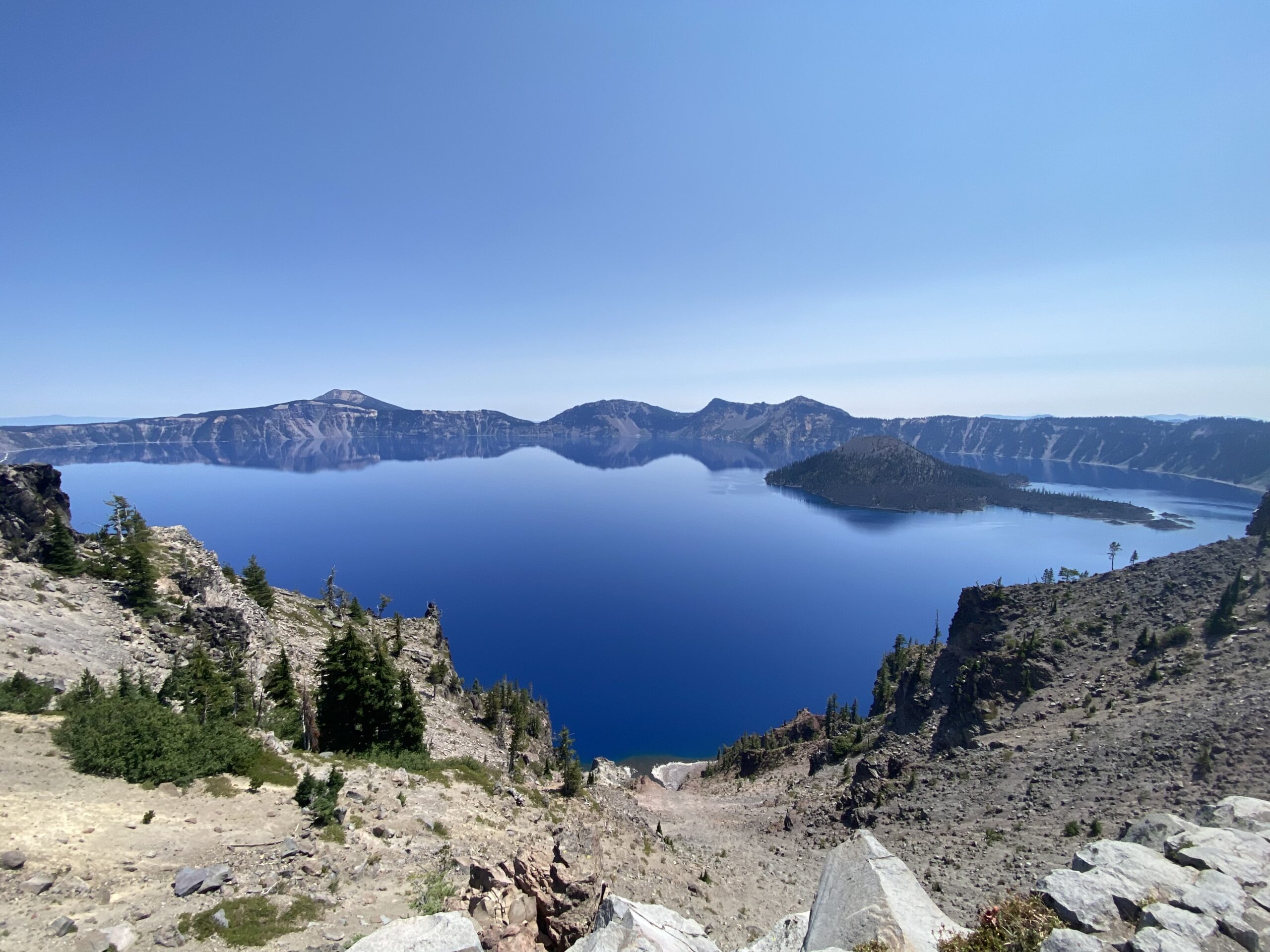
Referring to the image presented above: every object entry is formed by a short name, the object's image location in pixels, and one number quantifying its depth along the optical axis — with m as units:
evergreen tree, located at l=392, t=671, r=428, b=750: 33.06
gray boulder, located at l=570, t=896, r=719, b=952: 10.88
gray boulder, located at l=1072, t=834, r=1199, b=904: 10.70
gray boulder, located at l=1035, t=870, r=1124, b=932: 9.70
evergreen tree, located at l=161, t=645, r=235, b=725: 28.55
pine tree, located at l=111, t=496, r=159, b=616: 40.88
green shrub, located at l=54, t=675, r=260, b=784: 19.44
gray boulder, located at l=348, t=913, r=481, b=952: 9.97
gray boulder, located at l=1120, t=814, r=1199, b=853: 16.44
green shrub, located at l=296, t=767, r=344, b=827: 19.44
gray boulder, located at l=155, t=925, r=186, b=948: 11.86
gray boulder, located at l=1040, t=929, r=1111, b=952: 8.52
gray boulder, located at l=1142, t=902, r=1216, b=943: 8.89
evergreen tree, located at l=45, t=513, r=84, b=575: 41.69
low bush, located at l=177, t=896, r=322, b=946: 12.42
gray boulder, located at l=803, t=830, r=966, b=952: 10.89
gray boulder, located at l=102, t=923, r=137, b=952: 11.30
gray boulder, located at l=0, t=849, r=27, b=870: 12.96
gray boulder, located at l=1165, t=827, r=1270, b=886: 11.51
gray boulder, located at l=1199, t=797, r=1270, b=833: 15.40
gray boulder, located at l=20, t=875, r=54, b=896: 12.33
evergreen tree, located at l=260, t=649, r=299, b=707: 37.41
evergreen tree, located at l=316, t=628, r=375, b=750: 32.47
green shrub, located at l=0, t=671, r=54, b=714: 22.61
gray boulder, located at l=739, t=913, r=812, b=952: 12.65
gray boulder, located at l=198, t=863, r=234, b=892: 13.98
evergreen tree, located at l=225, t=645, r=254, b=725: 32.16
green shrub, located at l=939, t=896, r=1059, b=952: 9.43
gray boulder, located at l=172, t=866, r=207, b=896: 13.62
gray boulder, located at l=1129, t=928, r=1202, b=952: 8.48
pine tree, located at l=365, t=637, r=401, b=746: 32.75
